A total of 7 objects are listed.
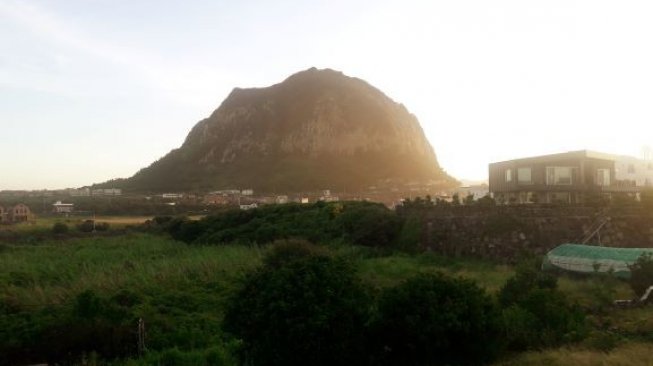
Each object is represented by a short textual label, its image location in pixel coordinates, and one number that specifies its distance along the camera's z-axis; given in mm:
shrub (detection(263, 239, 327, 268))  18484
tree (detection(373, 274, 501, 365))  10203
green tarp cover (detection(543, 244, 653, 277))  19781
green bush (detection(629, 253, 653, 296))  16531
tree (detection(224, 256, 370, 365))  9875
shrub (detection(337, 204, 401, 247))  29969
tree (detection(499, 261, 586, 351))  11602
